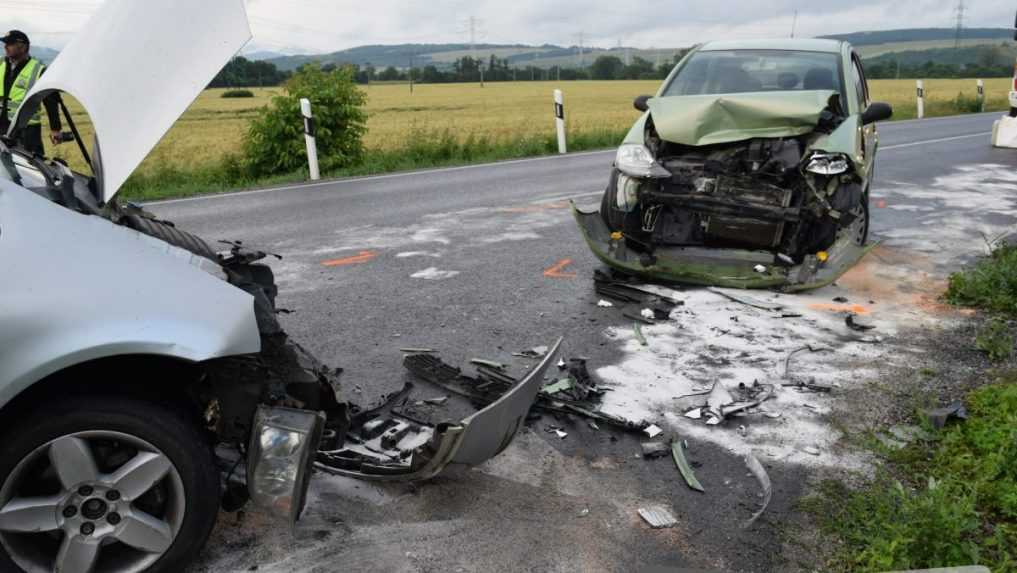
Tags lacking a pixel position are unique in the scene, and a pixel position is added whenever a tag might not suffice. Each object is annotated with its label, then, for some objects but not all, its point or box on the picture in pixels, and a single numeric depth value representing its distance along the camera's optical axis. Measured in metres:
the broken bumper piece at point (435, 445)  3.06
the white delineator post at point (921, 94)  26.28
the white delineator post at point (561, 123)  16.59
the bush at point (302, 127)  14.19
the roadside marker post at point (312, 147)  13.12
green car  5.96
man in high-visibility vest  8.96
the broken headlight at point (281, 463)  2.79
